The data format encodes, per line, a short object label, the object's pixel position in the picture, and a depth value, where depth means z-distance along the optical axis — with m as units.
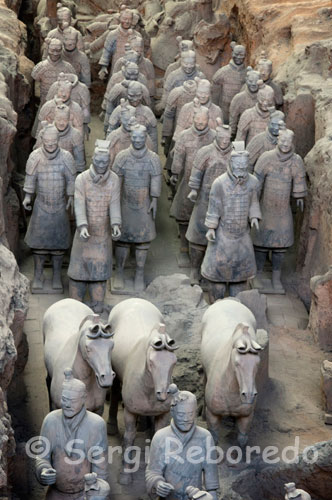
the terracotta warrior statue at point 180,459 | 9.34
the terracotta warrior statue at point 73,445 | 9.50
